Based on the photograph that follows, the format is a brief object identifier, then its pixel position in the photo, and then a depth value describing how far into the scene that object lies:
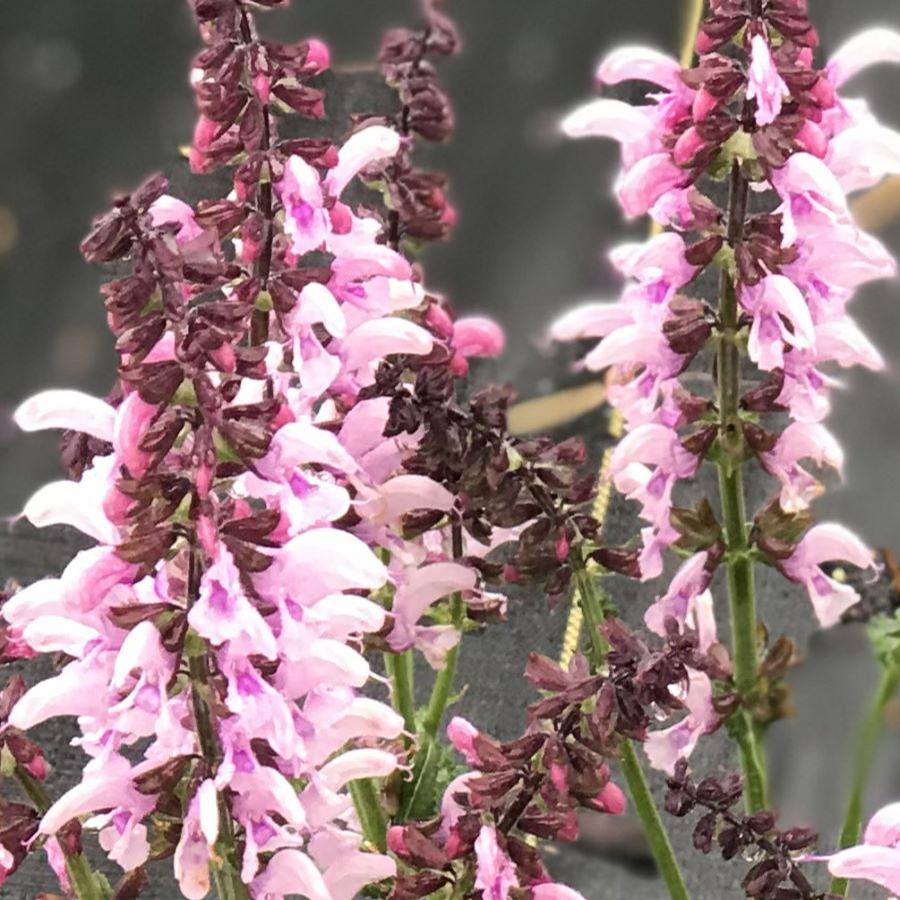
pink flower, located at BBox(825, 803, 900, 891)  1.57
